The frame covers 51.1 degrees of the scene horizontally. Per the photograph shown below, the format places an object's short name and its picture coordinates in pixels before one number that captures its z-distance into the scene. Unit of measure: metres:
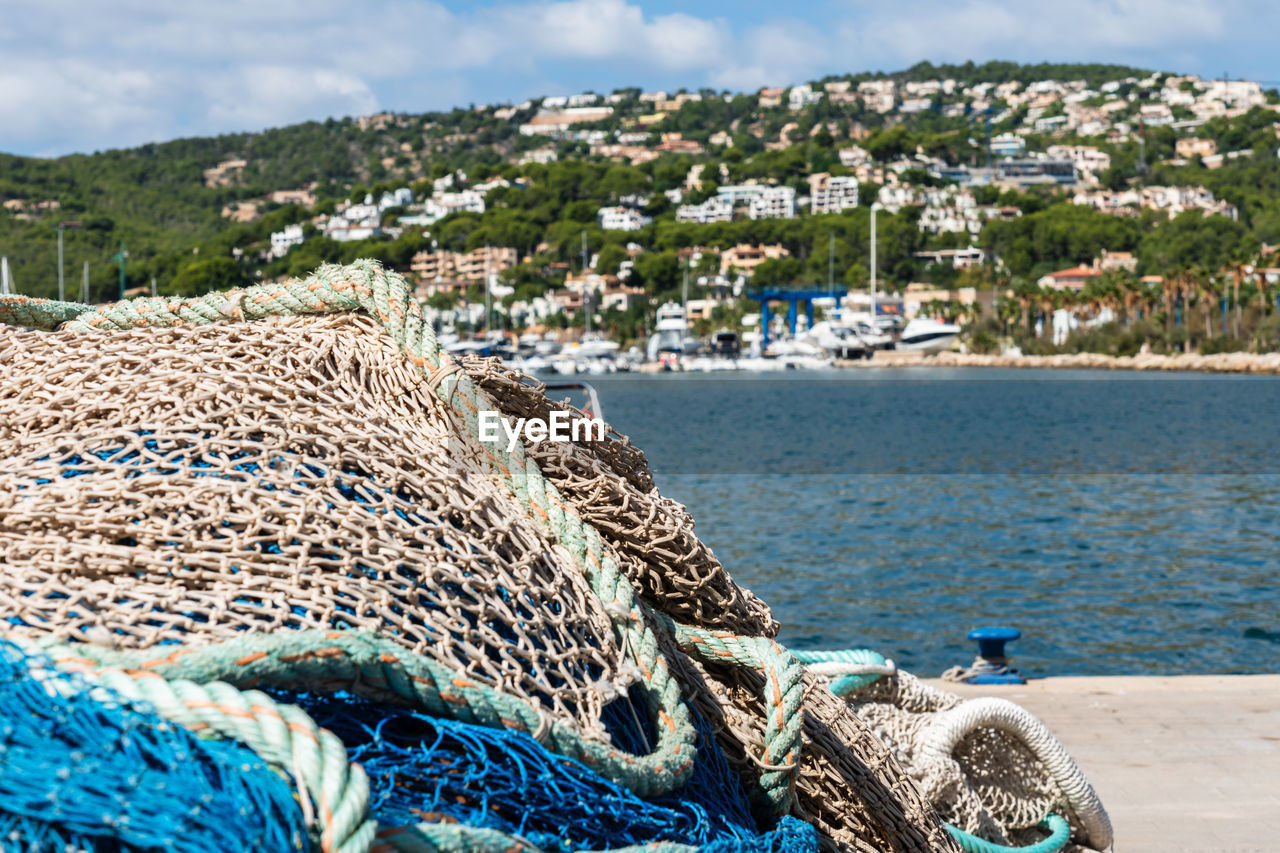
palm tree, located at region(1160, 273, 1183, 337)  91.81
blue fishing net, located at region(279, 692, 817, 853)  1.45
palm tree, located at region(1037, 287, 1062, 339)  108.34
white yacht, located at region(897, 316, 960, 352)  114.69
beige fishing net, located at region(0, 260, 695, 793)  1.84
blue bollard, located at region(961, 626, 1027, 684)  7.36
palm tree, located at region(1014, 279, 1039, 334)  111.56
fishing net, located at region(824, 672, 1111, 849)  3.92
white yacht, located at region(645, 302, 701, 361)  118.75
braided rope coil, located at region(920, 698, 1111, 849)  4.04
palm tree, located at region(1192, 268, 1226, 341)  87.81
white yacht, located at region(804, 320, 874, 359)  118.31
